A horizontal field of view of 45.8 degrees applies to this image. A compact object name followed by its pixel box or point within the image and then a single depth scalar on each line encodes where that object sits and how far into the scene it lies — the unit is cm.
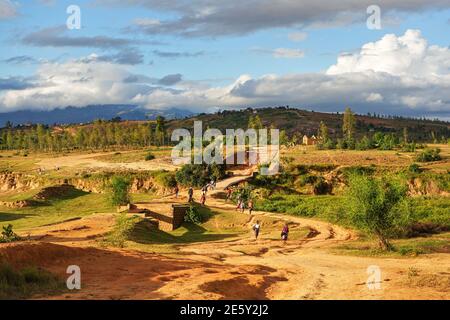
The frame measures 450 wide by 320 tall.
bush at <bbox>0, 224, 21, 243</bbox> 2918
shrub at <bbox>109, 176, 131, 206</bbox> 4800
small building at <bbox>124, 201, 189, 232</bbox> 4278
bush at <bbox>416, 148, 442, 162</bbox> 6856
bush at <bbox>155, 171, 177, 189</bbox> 6438
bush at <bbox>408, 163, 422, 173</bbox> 6164
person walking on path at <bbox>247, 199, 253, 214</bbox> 4431
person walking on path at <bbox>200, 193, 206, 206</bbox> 4809
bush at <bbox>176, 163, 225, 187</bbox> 6134
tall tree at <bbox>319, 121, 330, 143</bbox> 10996
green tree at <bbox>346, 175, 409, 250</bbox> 3173
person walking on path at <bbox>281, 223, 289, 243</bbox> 3578
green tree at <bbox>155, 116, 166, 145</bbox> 11261
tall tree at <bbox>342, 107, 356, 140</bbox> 11004
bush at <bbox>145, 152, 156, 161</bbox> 8569
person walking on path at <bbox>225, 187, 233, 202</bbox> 5175
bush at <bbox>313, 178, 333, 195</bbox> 6048
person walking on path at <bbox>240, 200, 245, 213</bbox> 4475
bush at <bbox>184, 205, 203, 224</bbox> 4338
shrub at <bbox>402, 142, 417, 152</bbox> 8209
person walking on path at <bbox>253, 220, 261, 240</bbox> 3662
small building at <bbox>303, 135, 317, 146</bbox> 11409
